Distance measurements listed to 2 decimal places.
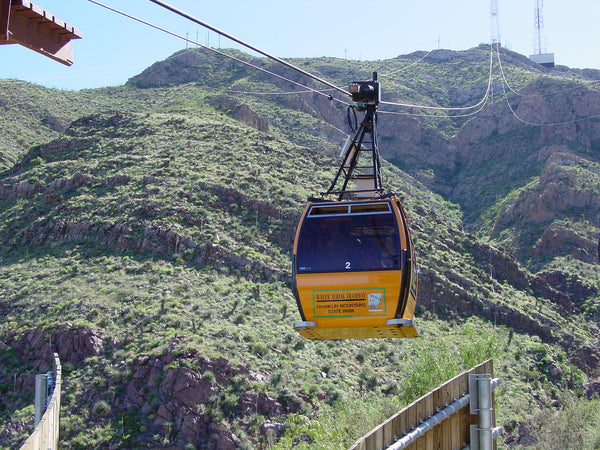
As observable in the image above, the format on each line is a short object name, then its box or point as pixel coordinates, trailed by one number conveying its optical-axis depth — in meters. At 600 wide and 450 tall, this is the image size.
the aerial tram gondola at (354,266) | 14.73
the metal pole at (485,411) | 9.98
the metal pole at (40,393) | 14.20
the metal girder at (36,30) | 8.77
